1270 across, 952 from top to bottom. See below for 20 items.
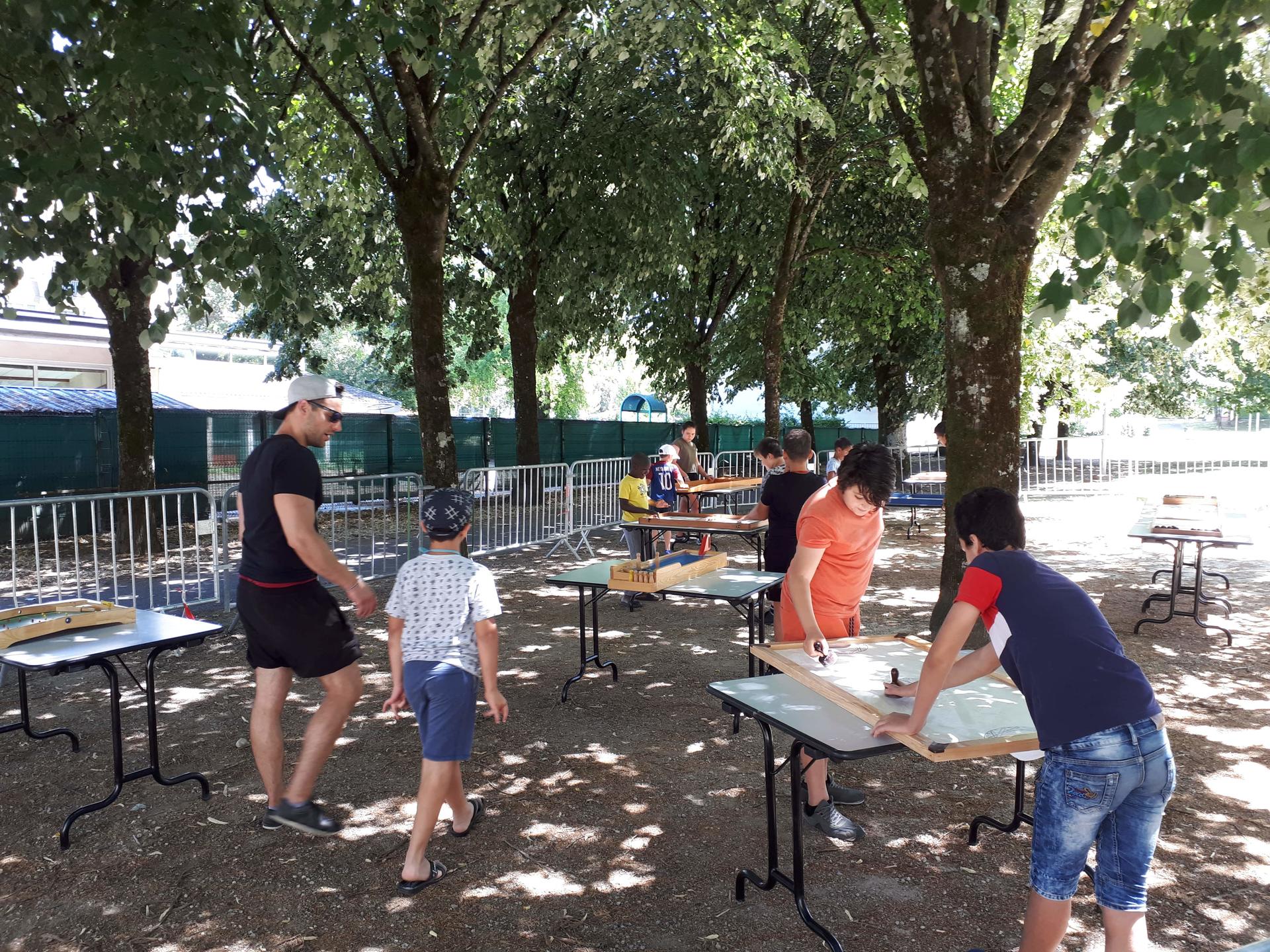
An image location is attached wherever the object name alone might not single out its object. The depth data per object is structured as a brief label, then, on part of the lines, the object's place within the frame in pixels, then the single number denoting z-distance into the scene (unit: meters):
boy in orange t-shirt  4.00
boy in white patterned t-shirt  3.74
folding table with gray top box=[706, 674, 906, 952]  2.99
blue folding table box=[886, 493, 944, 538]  13.46
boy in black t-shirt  6.08
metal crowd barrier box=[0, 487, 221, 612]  8.10
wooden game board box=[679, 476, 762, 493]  13.14
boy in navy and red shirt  2.55
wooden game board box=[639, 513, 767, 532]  8.42
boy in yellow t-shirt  10.34
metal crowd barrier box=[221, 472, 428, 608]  10.45
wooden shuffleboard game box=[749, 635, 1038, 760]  2.84
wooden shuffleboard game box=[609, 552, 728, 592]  6.02
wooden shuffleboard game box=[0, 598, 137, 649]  4.37
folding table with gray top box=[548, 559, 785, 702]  5.66
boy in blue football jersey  11.24
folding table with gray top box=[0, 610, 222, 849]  4.06
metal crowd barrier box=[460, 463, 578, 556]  12.86
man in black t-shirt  4.10
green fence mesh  15.37
